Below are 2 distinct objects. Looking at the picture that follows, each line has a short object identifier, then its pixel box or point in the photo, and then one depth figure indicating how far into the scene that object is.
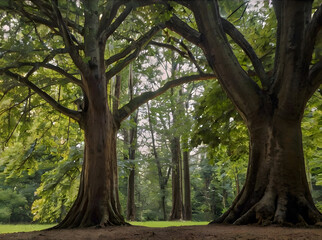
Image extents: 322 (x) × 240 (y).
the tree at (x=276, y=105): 4.89
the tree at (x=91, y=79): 5.95
